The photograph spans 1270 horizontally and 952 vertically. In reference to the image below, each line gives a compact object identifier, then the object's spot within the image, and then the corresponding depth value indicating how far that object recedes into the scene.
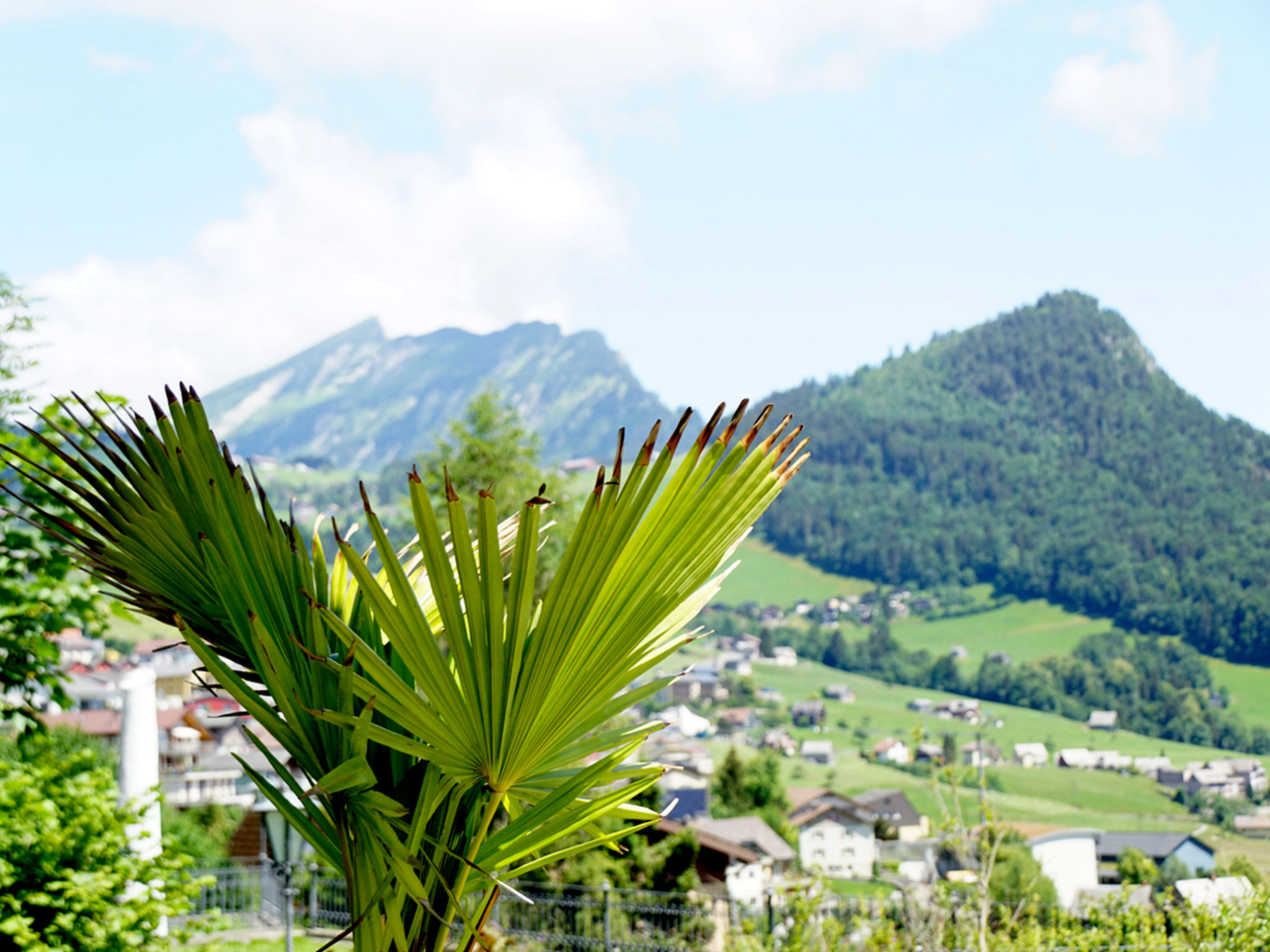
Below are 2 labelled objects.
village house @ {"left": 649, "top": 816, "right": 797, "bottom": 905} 26.94
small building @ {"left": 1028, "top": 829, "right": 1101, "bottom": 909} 43.41
